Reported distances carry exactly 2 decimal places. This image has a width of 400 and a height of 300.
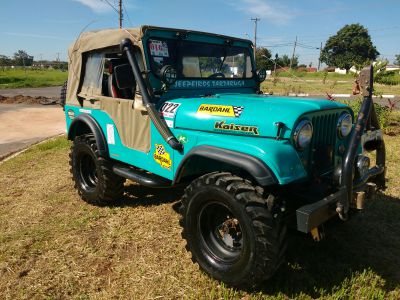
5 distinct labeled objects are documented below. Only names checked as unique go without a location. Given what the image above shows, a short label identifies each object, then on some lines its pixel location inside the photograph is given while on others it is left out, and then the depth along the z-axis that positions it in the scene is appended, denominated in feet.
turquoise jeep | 9.09
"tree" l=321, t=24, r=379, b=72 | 267.80
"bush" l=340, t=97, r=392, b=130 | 31.30
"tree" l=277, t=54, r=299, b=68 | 197.15
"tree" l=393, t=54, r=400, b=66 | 274.57
